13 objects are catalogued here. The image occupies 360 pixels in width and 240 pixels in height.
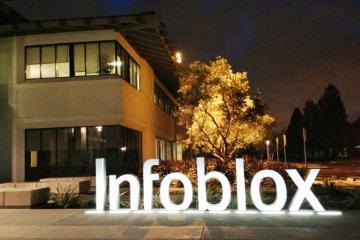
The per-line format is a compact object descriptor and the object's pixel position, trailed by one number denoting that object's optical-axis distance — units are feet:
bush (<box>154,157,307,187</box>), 66.69
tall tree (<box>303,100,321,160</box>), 276.00
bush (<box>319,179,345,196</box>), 53.73
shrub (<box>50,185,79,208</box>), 50.52
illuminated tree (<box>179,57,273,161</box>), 84.48
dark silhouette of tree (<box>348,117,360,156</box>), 297.53
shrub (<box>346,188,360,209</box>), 44.55
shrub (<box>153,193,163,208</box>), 48.09
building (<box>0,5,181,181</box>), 82.64
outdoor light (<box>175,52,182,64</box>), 86.41
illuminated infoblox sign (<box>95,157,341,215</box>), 41.55
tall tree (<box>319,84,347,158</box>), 269.44
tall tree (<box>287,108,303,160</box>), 296.30
